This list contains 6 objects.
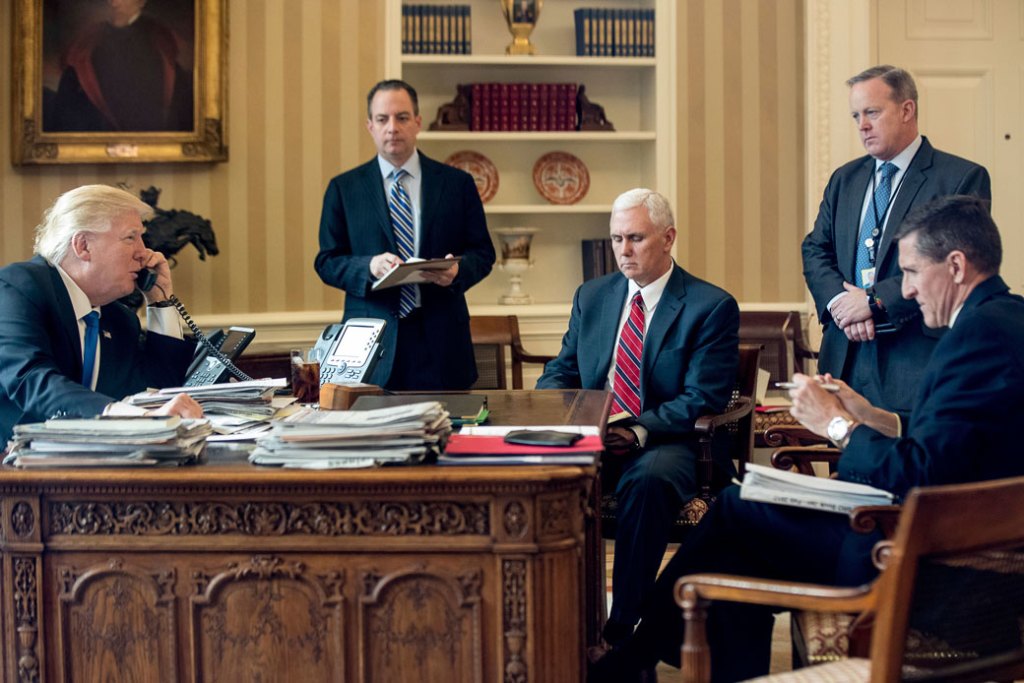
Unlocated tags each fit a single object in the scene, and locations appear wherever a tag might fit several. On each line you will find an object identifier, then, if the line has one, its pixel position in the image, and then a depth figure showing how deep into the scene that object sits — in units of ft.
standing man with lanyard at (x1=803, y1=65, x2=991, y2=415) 11.74
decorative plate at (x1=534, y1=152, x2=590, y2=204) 19.12
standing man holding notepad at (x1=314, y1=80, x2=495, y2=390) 13.56
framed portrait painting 16.81
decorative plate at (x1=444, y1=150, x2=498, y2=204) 18.88
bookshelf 18.35
